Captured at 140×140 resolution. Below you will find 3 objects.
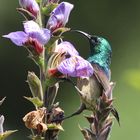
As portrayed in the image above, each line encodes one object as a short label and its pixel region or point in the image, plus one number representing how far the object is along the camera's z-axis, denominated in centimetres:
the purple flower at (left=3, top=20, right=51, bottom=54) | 403
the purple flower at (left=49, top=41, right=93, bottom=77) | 413
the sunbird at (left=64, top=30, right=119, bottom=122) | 439
